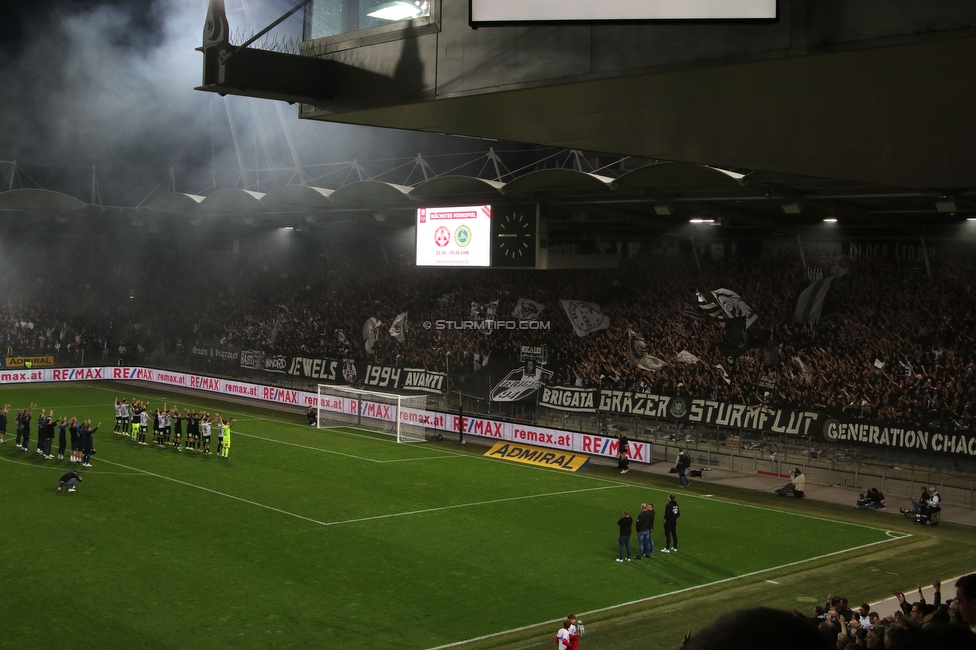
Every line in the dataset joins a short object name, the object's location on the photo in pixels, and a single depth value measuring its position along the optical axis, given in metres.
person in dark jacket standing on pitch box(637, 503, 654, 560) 22.36
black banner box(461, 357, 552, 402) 41.50
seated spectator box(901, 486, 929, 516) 26.75
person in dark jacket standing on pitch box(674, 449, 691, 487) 31.19
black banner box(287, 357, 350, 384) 49.66
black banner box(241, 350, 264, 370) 53.97
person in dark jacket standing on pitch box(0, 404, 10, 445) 34.27
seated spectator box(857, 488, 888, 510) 28.45
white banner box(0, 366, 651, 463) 36.34
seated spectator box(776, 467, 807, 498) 29.94
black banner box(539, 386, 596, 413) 39.22
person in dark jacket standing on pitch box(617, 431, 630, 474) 33.84
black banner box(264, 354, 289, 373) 52.91
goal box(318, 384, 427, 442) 40.81
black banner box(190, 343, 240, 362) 56.44
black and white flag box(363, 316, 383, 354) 50.84
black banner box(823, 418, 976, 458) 28.64
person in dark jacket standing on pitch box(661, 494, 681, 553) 23.03
